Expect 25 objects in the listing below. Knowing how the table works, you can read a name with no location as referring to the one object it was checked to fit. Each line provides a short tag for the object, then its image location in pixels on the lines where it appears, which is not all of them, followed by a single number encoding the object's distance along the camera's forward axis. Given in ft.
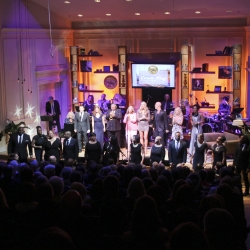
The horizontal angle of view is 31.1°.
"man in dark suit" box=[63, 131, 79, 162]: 32.19
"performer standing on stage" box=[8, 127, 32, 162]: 33.12
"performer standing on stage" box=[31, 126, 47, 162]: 33.06
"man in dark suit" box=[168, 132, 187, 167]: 31.32
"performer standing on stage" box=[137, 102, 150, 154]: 37.24
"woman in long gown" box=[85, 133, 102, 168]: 32.04
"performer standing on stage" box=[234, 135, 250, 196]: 27.96
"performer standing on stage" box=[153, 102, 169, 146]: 37.60
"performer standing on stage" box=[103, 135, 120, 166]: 32.78
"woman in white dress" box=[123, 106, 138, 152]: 37.47
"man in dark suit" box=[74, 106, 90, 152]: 38.91
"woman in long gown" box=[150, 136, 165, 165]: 31.17
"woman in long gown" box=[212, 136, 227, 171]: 29.41
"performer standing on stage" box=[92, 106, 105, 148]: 37.93
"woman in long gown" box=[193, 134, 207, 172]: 30.48
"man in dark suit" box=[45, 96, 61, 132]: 45.44
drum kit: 43.11
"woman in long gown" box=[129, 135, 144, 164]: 31.89
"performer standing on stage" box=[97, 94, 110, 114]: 48.02
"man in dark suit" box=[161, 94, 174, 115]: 47.05
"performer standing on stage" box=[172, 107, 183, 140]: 37.27
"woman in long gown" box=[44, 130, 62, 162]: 32.14
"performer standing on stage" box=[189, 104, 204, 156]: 37.17
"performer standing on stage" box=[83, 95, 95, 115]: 47.80
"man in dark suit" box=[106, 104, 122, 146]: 37.73
